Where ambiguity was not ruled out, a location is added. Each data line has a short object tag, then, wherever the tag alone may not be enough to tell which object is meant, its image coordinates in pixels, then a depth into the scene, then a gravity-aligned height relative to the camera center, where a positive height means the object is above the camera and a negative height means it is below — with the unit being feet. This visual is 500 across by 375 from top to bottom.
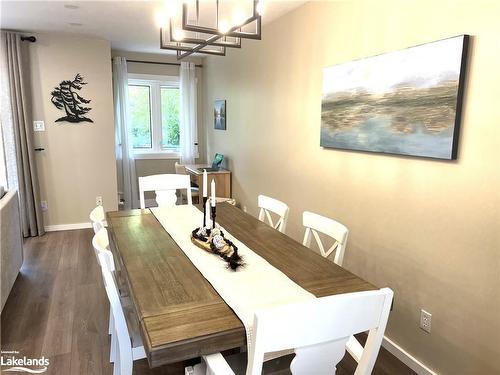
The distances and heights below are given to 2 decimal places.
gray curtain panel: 13.46 -0.31
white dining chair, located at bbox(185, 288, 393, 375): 3.08 -1.89
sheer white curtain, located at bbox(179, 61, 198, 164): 18.58 +0.59
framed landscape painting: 5.91 +0.50
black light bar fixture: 5.48 +1.59
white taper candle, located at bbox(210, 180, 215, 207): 6.28 -1.23
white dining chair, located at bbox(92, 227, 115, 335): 4.73 -1.77
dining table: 3.75 -2.21
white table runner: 4.39 -2.20
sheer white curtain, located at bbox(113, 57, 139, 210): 17.43 -0.97
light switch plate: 14.52 -0.19
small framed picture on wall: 16.51 +0.45
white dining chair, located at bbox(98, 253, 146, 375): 4.80 -2.93
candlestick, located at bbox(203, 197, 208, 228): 6.67 -1.57
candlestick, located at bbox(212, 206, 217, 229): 6.36 -1.58
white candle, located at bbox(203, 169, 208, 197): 6.58 -1.21
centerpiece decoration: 5.71 -2.06
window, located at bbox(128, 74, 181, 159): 18.94 +0.40
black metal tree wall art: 14.64 +0.90
